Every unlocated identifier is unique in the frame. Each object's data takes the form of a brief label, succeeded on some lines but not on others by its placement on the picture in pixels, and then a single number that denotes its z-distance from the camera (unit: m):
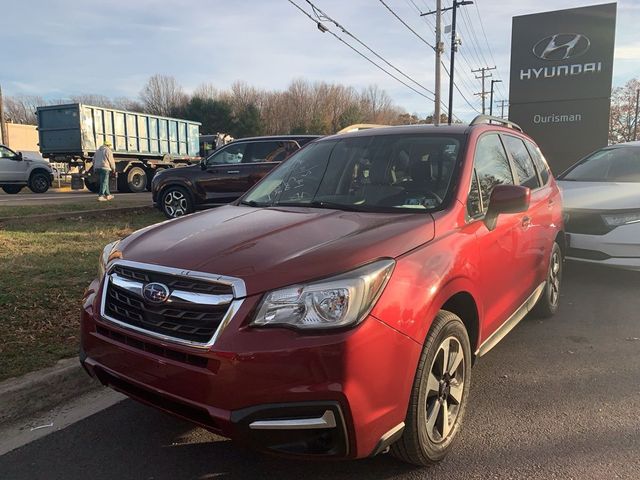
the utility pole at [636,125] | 51.06
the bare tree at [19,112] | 83.12
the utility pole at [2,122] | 32.91
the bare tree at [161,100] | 74.50
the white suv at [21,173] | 19.16
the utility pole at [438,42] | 27.69
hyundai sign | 12.26
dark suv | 10.51
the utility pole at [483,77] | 61.44
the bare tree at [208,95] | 68.89
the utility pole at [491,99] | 64.44
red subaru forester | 2.07
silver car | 5.79
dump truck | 19.14
